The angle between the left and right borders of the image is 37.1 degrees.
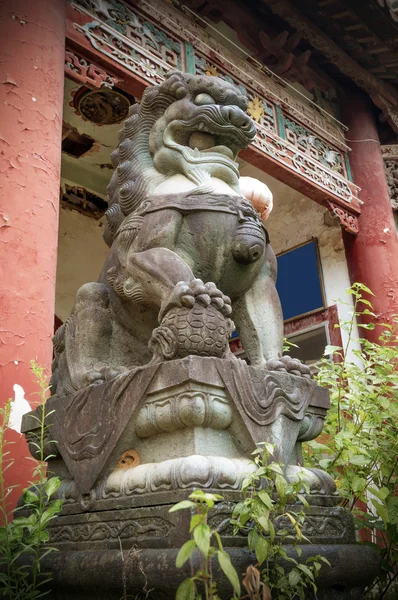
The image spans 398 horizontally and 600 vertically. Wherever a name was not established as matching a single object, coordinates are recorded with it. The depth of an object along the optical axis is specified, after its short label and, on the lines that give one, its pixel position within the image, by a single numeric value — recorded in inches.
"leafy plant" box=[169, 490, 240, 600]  40.9
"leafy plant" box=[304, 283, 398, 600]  77.4
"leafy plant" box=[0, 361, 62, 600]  57.3
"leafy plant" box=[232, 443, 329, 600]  50.8
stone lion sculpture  69.4
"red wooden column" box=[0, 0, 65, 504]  117.9
